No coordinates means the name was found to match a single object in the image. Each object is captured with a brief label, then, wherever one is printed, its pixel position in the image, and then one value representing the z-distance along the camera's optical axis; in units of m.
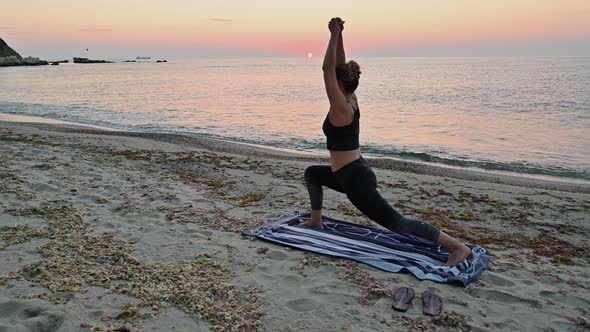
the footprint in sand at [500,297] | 3.80
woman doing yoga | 4.20
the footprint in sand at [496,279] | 4.16
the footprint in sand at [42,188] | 6.57
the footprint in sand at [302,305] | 3.57
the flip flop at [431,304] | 3.53
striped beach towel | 4.31
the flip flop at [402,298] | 3.58
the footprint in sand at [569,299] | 3.82
